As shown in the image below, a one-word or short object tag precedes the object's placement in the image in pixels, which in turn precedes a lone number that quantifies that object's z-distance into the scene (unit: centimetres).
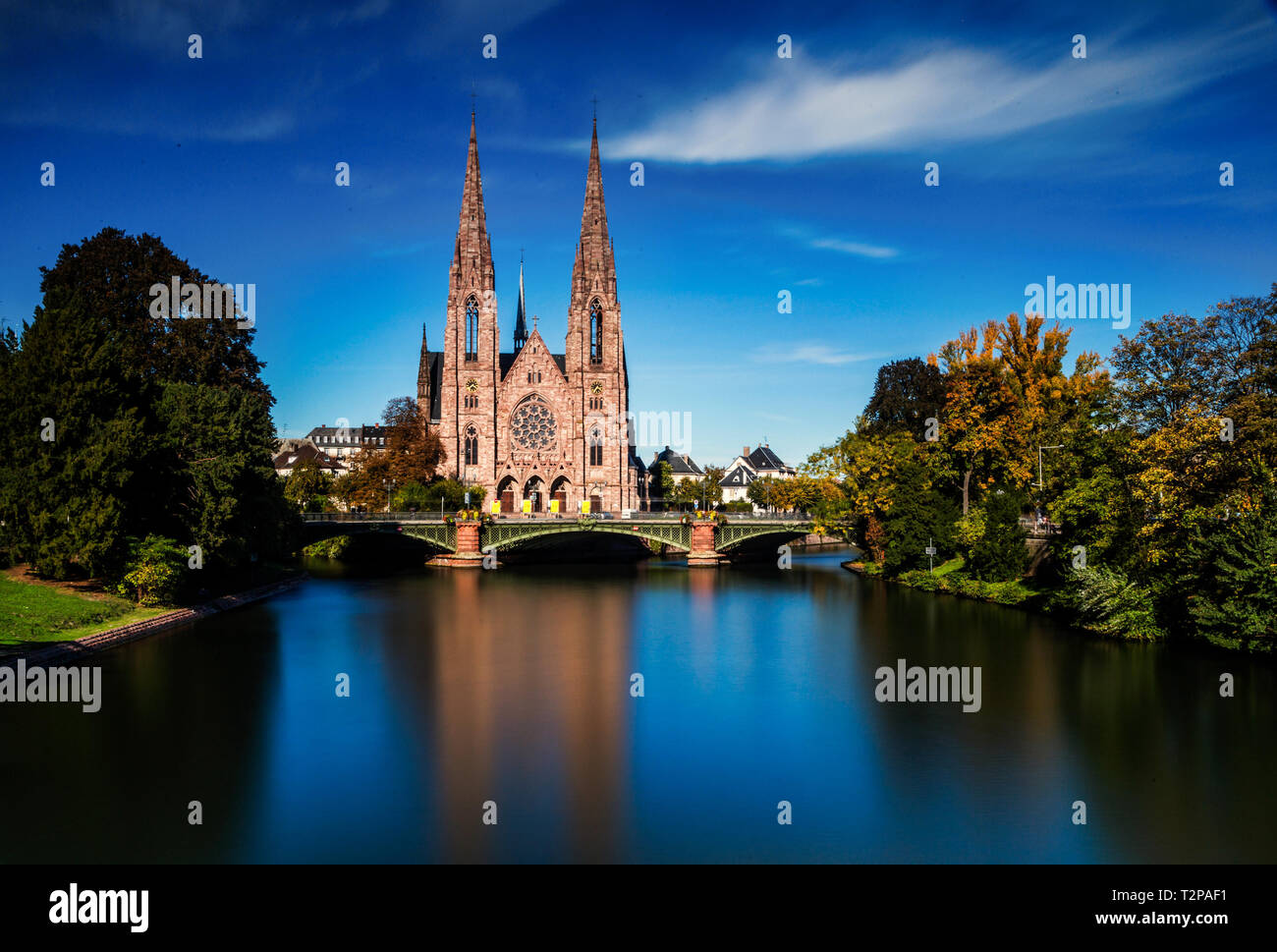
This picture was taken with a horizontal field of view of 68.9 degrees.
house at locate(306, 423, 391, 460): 14325
